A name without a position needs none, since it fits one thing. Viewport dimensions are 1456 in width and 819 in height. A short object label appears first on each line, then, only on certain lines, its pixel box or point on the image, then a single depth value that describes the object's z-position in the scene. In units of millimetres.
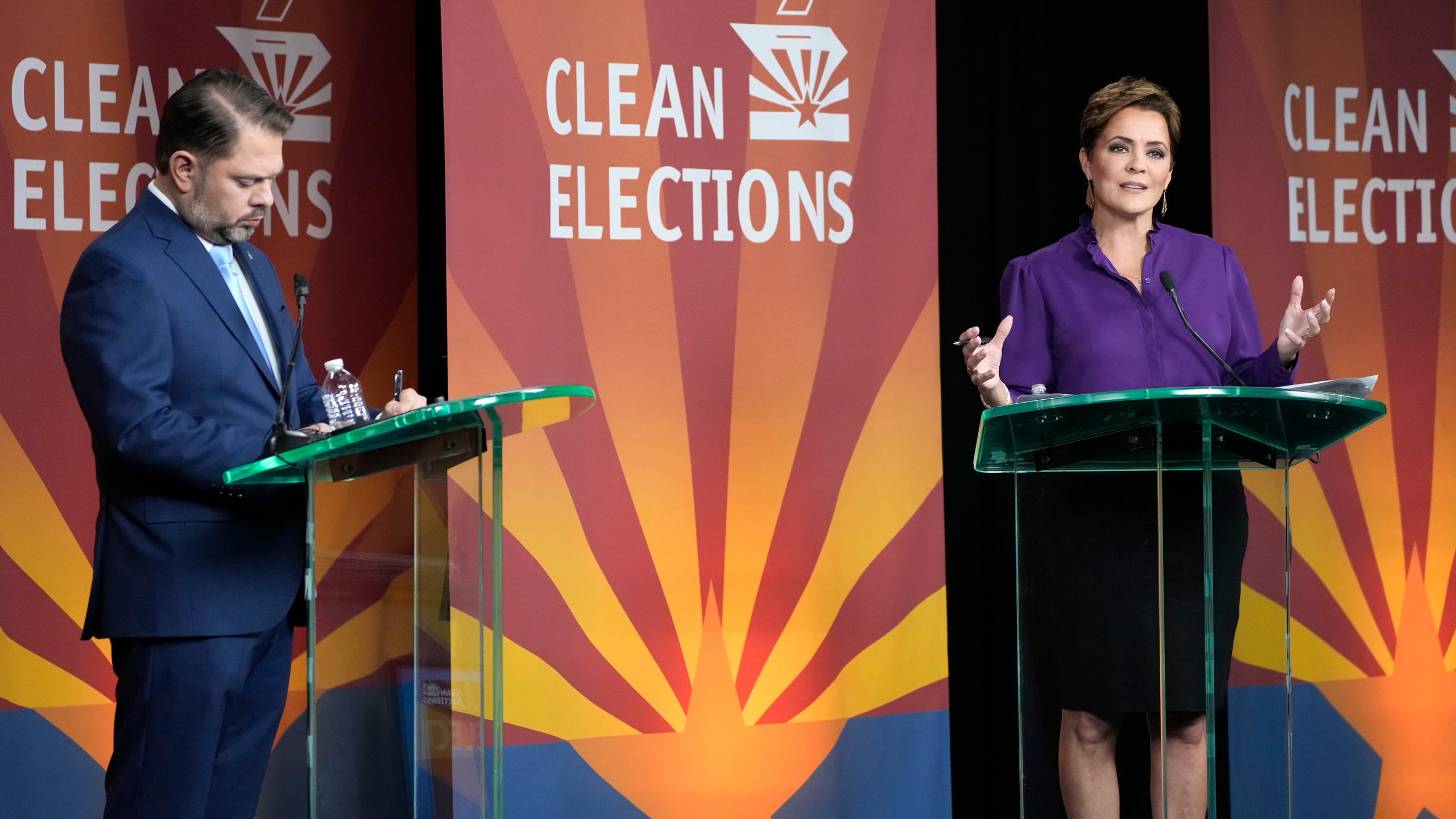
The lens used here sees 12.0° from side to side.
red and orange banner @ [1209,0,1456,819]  11750
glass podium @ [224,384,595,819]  10085
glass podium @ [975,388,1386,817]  10029
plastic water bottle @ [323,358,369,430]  10214
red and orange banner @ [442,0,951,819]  11380
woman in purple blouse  10182
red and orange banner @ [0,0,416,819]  11677
